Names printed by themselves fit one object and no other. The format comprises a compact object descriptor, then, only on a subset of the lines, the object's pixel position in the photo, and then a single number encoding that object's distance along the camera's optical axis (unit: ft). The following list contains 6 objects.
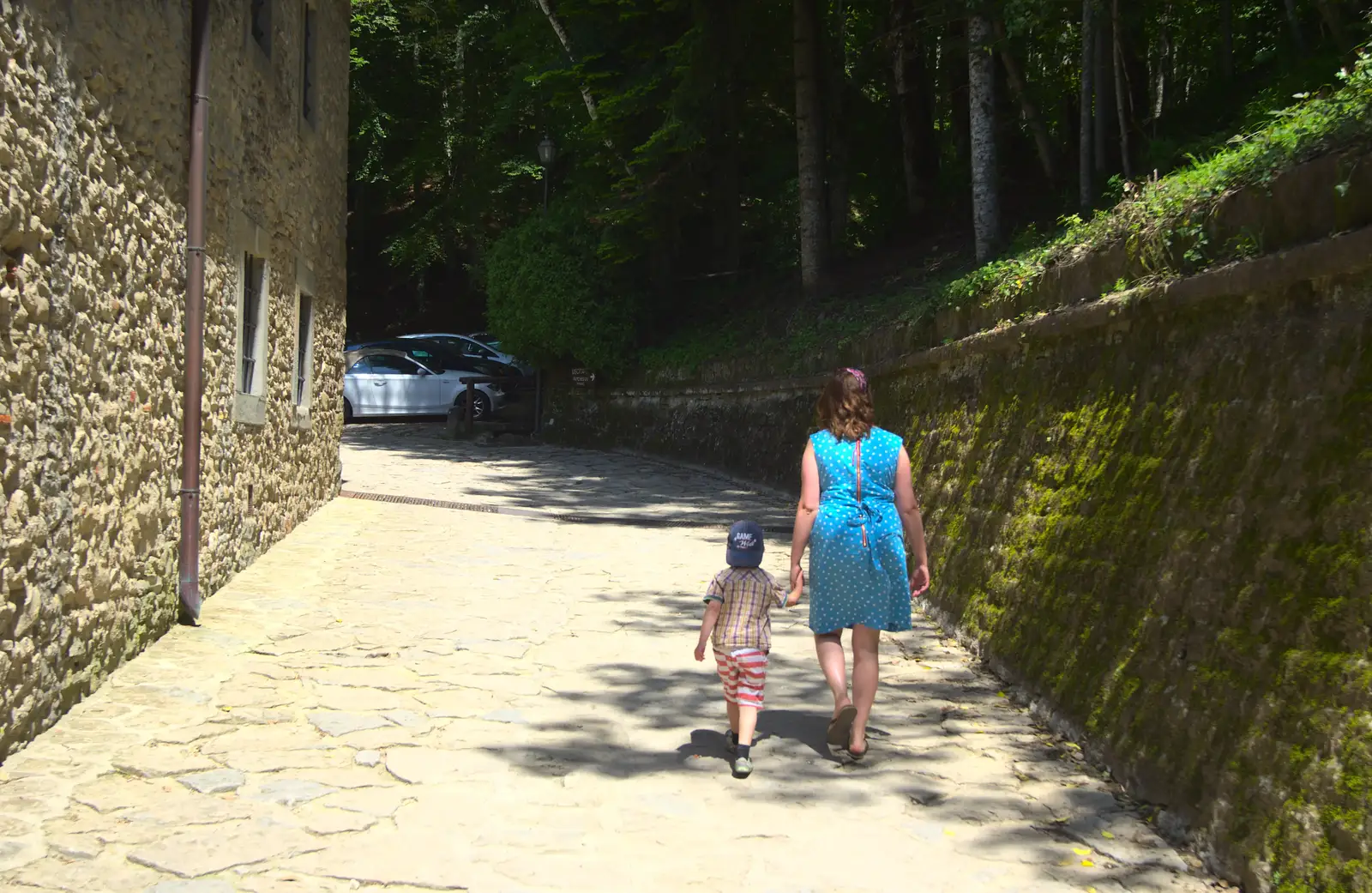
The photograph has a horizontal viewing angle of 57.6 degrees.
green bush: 68.28
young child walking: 17.01
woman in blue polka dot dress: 17.65
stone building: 16.60
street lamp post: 71.36
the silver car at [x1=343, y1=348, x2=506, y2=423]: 79.71
